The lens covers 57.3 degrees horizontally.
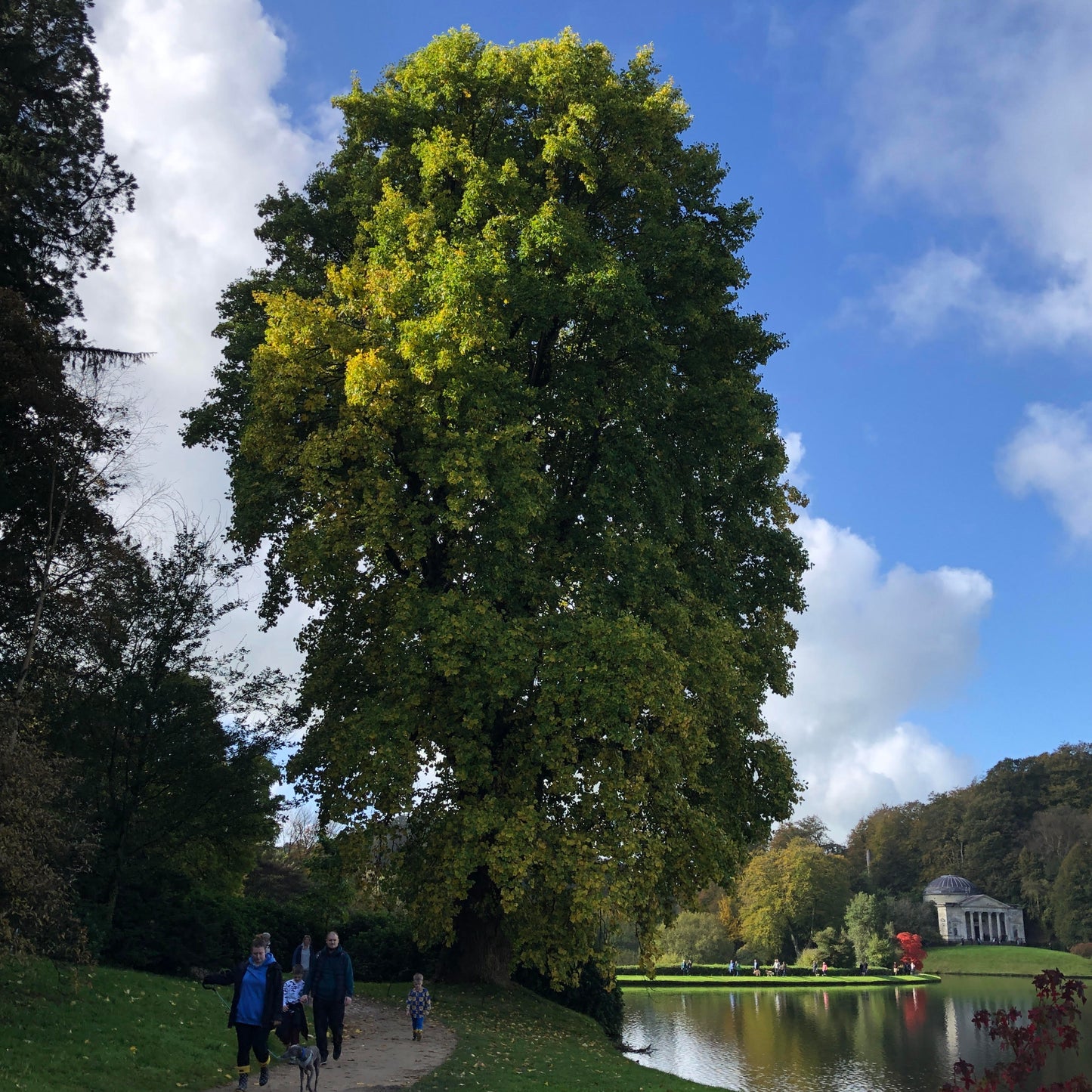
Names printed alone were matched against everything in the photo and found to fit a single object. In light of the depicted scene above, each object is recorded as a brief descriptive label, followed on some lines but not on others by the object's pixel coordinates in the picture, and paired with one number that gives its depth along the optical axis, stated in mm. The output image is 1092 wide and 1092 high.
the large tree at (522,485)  18641
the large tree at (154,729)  19547
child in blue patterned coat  15977
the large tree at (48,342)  18375
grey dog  11102
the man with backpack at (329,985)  13148
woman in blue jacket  11258
